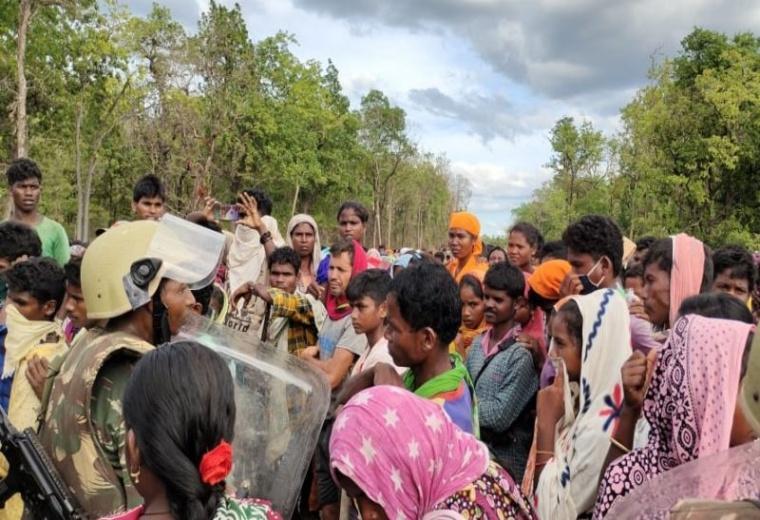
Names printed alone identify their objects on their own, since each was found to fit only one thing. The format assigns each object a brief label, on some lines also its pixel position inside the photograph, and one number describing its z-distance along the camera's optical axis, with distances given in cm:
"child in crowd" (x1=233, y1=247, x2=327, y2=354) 416
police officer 184
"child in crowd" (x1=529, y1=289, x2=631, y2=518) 231
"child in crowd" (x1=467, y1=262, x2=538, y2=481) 310
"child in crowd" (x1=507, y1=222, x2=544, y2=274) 613
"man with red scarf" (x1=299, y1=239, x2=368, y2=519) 258
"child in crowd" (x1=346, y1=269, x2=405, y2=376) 338
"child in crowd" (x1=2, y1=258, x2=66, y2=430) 277
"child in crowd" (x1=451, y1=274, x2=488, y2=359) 420
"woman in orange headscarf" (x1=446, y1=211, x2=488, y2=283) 565
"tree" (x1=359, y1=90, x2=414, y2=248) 4772
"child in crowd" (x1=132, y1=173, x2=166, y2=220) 484
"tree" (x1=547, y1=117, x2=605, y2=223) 3494
